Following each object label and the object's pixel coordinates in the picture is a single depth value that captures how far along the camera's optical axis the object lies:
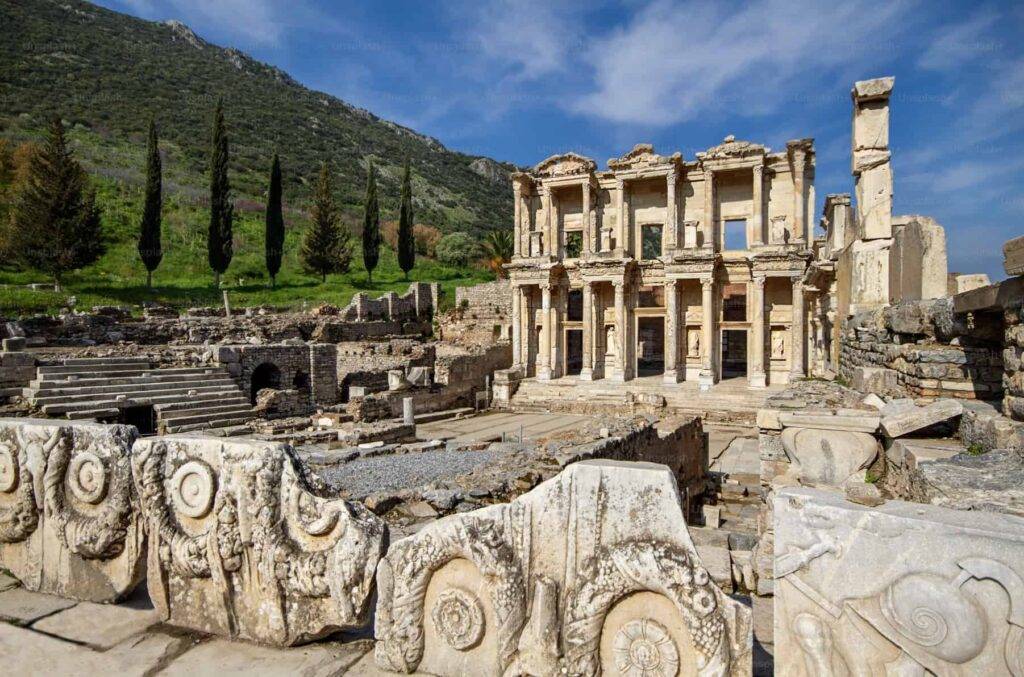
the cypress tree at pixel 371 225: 41.72
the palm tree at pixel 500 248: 39.50
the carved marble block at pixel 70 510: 3.21
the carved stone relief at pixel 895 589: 1.79
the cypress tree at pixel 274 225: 37.31
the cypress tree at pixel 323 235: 39.56
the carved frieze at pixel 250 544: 2.76
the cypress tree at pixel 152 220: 31.58
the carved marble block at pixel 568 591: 2.19
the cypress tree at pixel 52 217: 27.19
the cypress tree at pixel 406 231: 43.81
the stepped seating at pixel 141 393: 13.00
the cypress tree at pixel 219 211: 33.19
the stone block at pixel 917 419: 5.72
